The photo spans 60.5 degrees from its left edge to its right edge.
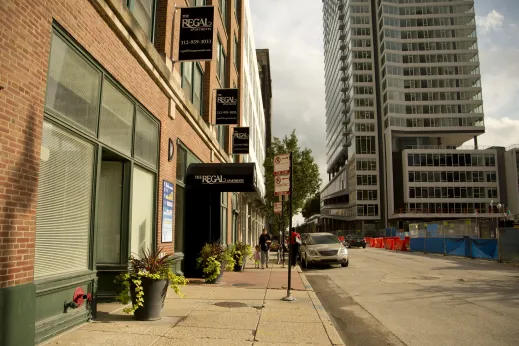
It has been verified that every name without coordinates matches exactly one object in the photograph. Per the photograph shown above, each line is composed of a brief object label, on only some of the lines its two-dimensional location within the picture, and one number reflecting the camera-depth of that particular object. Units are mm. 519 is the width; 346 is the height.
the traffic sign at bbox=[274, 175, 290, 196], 10045
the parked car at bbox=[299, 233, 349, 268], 20141
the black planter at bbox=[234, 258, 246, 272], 17469
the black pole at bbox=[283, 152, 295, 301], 9531
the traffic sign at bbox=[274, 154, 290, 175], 10078
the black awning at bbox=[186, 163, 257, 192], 13594
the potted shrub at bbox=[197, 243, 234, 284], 12438
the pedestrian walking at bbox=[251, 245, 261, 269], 19528
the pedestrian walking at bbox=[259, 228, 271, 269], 19227
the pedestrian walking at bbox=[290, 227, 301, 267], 20117
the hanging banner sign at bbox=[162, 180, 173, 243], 11047
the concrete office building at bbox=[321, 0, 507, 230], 86438
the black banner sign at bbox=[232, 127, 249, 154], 23016
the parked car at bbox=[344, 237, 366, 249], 47375
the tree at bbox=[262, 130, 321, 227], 38188
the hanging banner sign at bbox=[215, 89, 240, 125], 17844
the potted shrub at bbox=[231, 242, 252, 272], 17188
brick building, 4984
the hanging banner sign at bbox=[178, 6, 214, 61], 11391
